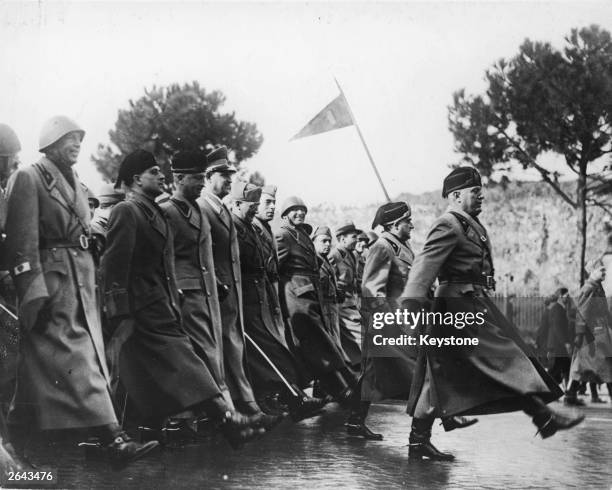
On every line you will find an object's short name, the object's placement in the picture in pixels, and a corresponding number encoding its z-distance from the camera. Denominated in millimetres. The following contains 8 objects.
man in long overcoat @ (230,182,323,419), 8547
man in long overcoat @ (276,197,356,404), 9469
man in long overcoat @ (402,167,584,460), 7410
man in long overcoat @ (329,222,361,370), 10242
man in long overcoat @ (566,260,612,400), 10301
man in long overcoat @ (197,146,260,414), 7973
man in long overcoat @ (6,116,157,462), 6688
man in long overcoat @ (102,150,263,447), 7121
